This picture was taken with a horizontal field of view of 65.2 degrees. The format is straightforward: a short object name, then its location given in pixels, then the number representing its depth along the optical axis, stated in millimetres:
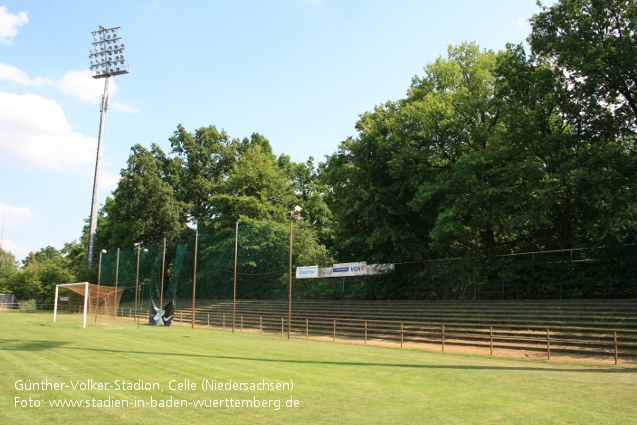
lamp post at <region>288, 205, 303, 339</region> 22620
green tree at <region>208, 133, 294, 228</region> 55750
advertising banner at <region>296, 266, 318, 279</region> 40738
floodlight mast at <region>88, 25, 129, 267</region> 65625
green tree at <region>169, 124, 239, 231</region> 66500
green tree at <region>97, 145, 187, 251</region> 61781
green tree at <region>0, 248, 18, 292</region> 78888
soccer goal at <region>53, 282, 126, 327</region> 43331
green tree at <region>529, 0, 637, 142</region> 23875
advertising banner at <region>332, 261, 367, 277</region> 36688
